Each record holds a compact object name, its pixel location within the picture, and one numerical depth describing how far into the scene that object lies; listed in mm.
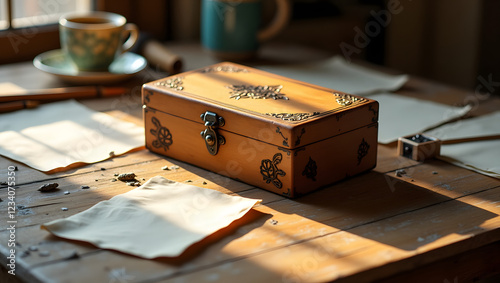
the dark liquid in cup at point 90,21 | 1594
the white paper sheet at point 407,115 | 1444
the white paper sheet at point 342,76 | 1597
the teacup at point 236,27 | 1673
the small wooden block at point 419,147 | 1362
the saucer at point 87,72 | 1553
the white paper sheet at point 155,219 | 1176
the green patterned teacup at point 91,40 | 1544
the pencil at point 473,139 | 1414
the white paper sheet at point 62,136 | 1354
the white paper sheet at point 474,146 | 1352
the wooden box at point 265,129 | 1272
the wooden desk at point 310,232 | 1148
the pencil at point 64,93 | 1495
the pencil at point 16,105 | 1478
